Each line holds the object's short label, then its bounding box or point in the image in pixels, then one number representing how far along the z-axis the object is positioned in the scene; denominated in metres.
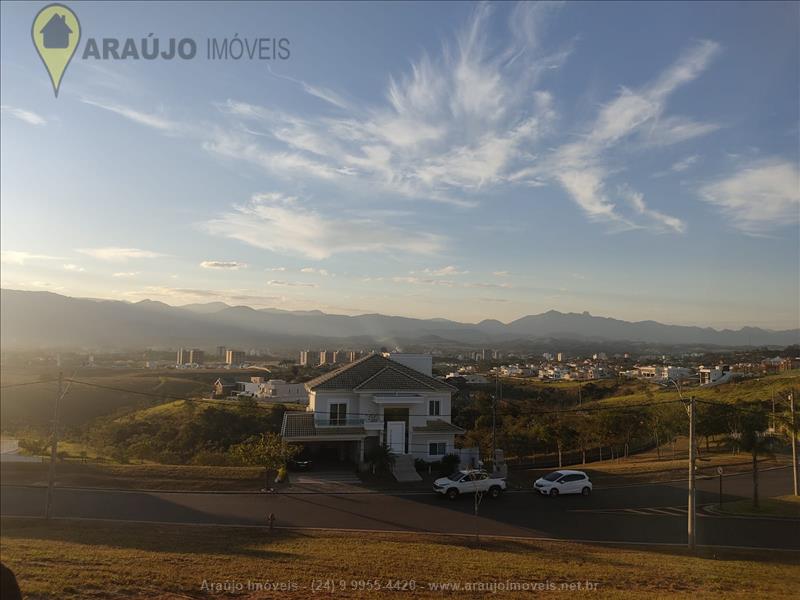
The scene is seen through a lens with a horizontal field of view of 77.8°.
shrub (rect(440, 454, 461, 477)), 27.47
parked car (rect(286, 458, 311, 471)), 26.72
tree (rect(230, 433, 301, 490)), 23.25
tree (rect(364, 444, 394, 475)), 26.45
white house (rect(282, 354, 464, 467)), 28.67
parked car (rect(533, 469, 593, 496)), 22.67
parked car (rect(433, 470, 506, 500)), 22.06
